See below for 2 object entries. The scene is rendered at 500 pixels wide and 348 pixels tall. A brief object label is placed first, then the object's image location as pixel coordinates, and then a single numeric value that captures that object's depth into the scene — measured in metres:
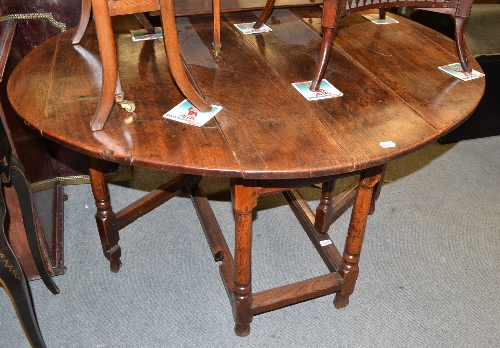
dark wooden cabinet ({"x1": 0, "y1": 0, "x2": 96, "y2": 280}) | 1.79
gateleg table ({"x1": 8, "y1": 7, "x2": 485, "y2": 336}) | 1.16
